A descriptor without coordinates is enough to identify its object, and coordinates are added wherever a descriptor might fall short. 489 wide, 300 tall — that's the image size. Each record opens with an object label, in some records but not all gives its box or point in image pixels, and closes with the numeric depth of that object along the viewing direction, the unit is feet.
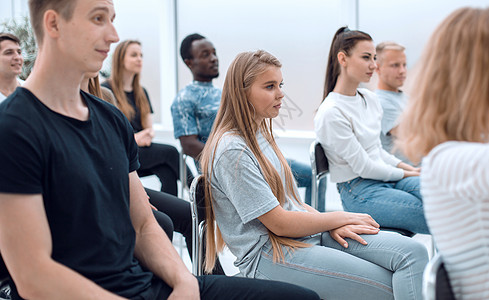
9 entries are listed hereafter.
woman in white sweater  6.67
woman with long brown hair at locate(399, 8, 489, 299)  2.94
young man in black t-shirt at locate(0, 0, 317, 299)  3.17
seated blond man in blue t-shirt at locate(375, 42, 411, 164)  8.93
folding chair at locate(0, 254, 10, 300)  4.06
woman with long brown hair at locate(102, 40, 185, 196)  10.24
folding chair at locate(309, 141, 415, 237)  7.23
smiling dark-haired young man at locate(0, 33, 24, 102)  8.57
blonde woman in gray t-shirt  4.77
